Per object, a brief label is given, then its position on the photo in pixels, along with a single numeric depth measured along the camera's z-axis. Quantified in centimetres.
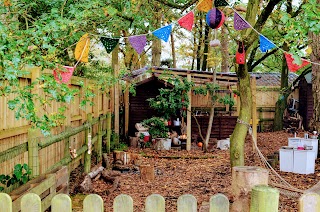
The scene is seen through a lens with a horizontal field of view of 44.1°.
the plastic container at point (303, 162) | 810
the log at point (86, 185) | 659
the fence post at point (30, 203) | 223
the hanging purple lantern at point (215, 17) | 653
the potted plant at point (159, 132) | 1300
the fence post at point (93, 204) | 223
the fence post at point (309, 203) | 218
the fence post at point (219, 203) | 223
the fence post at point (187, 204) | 224
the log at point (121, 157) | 980
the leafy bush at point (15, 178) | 423
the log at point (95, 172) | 752
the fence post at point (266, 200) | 223
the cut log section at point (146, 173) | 808
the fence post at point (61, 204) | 223
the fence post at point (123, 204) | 220
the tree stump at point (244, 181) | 338
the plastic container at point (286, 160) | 835
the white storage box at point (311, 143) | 891
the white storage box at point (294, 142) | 880
